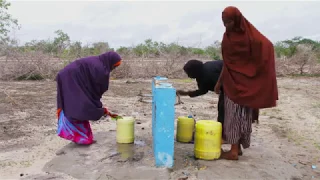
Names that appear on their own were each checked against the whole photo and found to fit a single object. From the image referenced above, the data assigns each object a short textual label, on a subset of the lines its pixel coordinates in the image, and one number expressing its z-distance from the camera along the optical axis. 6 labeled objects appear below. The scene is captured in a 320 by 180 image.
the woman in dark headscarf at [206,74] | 4.60
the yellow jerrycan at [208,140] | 4.24
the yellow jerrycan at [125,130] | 4.98
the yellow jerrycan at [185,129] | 5.06
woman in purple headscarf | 4.79
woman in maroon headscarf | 3.93
